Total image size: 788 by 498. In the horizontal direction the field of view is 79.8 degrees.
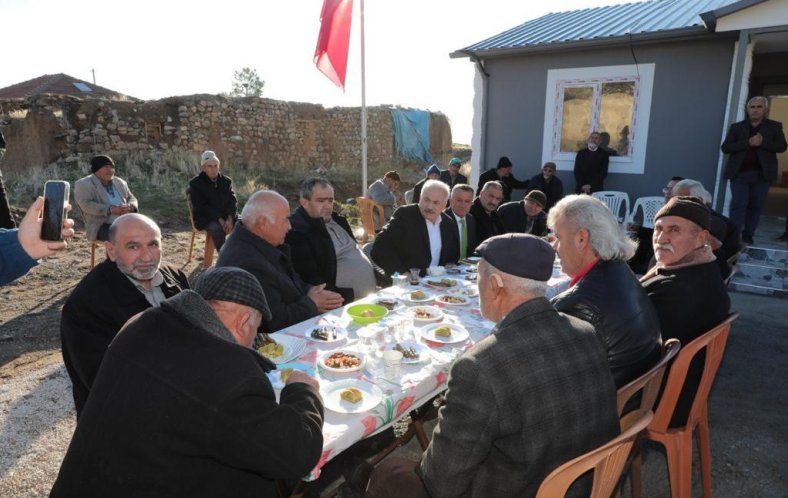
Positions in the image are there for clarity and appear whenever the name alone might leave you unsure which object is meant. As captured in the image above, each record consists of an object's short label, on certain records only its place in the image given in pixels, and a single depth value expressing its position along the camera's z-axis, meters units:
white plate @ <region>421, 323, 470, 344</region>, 2.50
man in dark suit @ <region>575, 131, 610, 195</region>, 7.91
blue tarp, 20.80
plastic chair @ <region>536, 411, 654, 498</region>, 1.37
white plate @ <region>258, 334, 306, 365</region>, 2.25
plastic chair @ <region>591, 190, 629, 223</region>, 8.03
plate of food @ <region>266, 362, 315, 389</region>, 2.02
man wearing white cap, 7.07
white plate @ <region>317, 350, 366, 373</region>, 2.10
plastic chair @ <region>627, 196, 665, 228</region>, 7.70
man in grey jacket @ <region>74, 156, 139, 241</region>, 6.23
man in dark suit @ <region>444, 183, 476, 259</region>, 5.05
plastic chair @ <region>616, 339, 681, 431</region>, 1.82
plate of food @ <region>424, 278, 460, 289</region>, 3.59
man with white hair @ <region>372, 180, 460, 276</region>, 4.65
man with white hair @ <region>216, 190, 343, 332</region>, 3.12
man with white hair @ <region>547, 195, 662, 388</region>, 2.02
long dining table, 1.81
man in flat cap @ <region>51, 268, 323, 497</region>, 1.29
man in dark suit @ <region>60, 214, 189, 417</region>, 2.30
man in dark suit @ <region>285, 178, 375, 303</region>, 4.05
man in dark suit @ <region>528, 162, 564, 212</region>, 8.19
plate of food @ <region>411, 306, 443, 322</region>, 2.80
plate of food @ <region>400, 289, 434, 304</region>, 3.21
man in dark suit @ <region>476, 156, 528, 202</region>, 8.69
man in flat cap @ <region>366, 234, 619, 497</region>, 1.38
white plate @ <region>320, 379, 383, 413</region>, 1.83
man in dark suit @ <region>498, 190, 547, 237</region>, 5.94
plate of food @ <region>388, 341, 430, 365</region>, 2.25
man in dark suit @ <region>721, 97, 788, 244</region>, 6.35
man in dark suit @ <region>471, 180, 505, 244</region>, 5.50
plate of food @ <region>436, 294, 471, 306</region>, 3.16
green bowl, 2.72
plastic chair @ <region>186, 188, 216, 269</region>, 7.20
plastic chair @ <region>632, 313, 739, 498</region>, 2.30
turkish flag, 7.24
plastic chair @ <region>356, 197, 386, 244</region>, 7.53
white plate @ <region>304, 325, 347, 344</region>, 2.46
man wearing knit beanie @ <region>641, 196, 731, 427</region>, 2.42
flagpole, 7.33
